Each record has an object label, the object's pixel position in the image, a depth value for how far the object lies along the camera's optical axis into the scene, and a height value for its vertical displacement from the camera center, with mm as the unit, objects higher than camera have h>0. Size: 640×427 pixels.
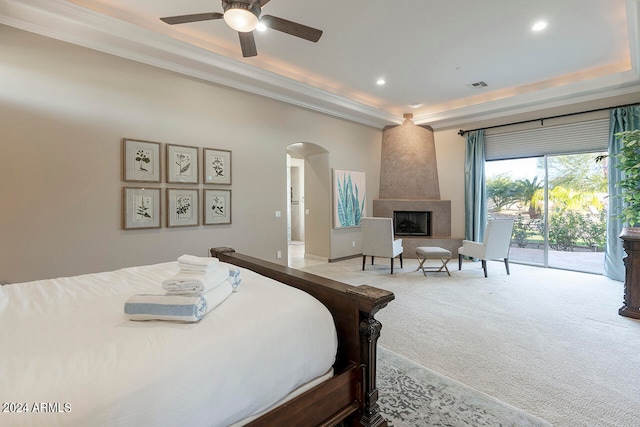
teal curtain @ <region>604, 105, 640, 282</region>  4426 +213
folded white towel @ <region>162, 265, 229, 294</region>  1345 -344
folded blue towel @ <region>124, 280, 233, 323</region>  1224 -416
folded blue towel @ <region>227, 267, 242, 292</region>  1659 -397
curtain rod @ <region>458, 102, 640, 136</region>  4535 +1681
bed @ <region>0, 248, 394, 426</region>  859 -529
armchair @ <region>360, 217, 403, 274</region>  5070 -516
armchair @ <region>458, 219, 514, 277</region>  4715 -554
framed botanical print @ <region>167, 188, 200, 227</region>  3811 +58
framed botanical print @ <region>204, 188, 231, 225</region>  4137 +63
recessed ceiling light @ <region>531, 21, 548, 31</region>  3338 +2183
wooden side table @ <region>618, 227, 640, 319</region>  3078 -731
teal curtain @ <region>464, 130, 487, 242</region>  5988 +453
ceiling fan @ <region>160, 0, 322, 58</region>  2113 +1533
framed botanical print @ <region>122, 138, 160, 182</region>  3479 +636
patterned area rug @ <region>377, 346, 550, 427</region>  1647 -1202
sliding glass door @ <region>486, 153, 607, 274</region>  4949 +83
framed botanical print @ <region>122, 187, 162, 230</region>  3475 +42
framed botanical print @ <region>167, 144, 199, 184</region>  3807 +643
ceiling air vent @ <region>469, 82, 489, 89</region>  5039 +2239
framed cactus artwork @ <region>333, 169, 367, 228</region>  6047 +300
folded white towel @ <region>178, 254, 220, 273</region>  1504 -284
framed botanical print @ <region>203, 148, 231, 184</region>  4129 +663
